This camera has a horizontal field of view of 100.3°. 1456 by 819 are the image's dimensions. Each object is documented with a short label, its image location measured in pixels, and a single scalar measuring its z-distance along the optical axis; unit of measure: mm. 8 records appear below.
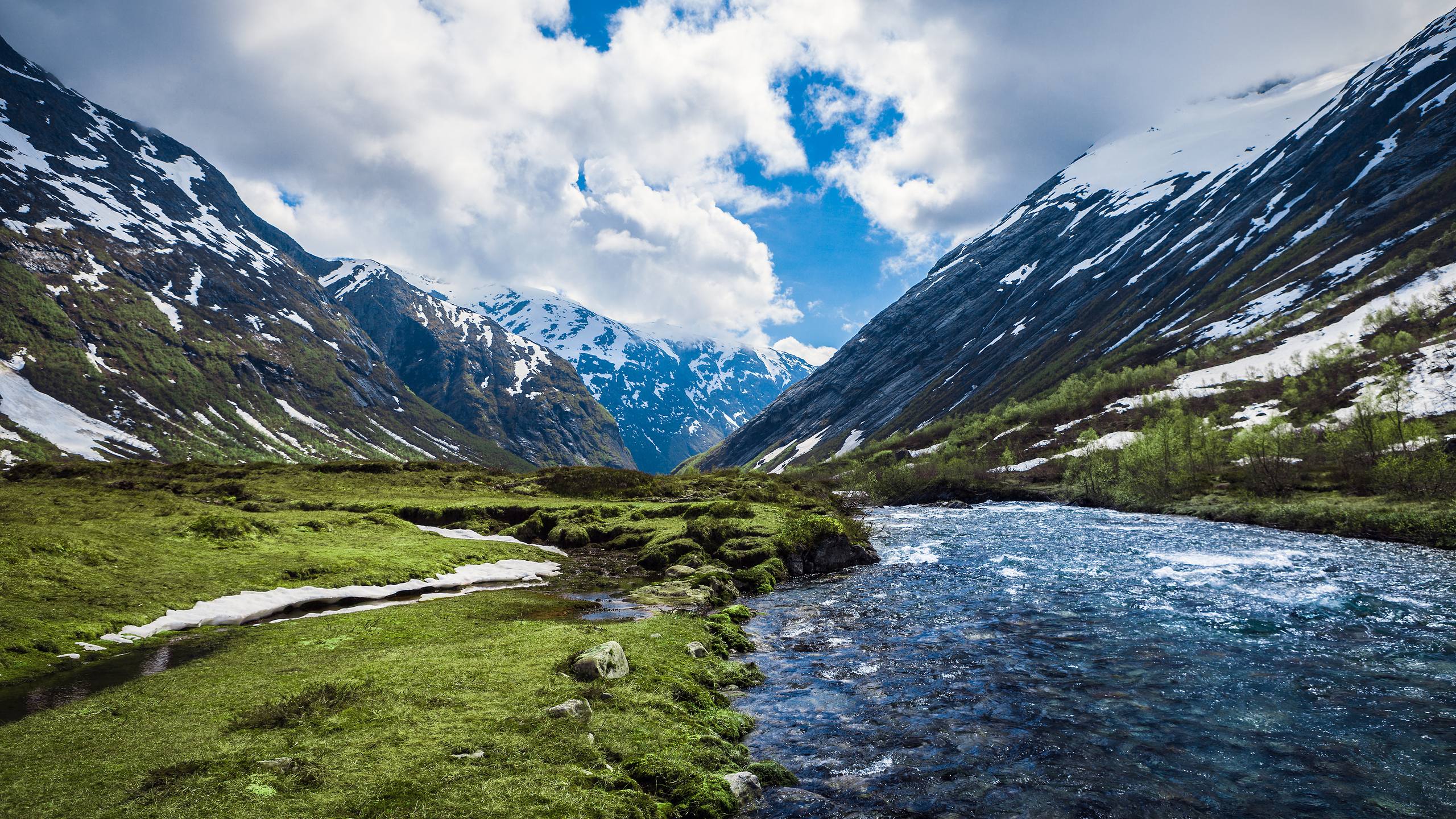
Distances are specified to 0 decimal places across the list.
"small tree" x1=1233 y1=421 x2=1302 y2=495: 64625
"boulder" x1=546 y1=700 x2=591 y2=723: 14031
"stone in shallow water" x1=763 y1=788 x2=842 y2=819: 12211
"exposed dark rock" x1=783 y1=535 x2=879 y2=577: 41406
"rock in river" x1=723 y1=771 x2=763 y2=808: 12641
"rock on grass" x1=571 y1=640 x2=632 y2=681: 16594
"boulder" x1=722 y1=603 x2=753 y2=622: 28156
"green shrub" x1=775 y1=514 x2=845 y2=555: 41875
